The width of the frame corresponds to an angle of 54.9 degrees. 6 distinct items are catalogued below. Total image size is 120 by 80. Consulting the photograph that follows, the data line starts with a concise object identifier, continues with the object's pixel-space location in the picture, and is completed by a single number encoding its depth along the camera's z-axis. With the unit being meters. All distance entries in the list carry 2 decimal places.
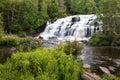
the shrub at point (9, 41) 19.85
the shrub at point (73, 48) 8.04
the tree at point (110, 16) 21.32
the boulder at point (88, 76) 7.24
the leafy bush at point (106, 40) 21.11
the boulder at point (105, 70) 9.25
